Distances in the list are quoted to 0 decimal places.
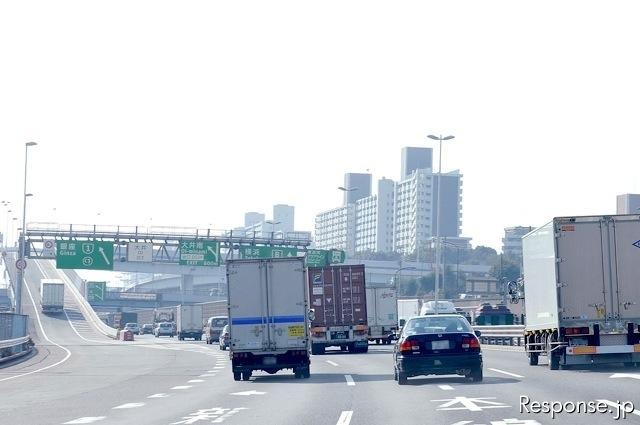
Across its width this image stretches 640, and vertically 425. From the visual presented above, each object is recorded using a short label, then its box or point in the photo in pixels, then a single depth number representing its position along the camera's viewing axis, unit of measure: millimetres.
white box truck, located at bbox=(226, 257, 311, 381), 28219
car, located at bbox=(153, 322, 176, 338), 98962
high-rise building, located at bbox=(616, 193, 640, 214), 157225
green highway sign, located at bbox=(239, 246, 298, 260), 76938
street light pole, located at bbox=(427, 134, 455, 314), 66350
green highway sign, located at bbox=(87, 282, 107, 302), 150375
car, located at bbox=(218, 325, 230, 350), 54781
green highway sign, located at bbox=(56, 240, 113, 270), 70500
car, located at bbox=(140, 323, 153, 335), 126375
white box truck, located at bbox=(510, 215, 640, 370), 25578
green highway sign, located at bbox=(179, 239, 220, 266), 73875
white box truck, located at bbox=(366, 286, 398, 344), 51656
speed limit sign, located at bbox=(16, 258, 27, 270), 65000
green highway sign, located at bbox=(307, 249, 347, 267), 79250
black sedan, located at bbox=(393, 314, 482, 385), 23281
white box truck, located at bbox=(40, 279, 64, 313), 107812
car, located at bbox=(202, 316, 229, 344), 68438
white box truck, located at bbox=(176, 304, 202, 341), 84500
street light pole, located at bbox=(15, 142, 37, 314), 68875
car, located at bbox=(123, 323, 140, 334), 116750
